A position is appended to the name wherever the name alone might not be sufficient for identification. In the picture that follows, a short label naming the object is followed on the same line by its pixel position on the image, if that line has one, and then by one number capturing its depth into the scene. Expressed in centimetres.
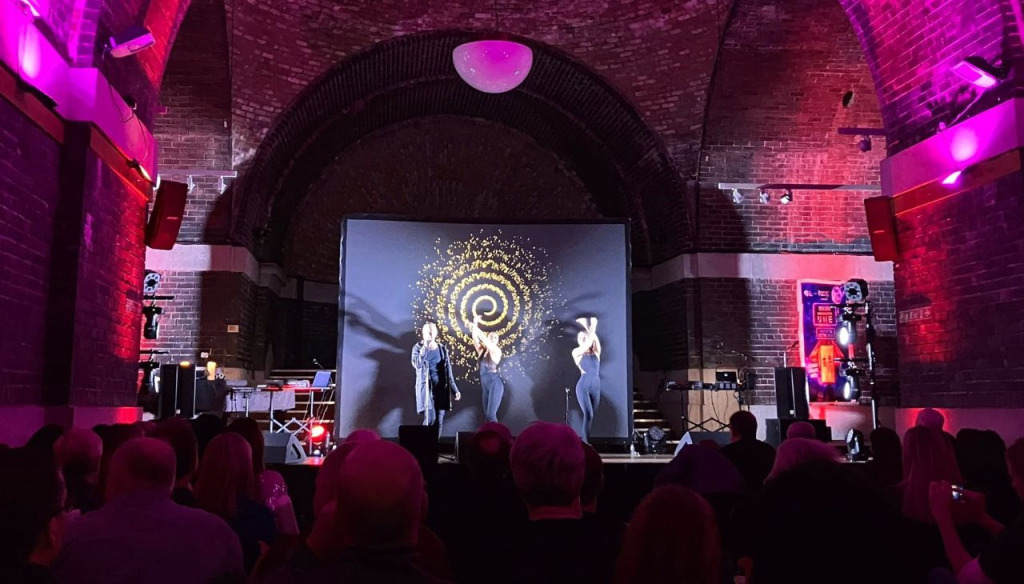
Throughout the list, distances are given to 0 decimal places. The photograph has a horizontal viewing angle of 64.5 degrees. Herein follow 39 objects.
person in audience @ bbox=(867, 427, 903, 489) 459
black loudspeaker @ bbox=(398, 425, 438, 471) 700
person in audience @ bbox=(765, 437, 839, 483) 276
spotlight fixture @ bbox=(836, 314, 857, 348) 1238
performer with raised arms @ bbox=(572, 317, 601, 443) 1302
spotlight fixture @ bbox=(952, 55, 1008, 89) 737
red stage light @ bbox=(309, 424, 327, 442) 1135
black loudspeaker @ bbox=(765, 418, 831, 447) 844
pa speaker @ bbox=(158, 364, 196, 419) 941
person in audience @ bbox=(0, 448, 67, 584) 187
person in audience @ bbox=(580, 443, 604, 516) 302
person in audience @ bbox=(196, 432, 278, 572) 316
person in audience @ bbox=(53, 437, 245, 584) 230
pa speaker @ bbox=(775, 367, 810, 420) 1150
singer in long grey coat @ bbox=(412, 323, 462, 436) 1201
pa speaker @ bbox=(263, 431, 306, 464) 752
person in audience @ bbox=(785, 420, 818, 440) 509
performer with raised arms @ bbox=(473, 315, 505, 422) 1336
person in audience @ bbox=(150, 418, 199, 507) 362
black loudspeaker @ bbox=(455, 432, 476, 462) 763
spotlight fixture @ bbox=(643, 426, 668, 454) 1228
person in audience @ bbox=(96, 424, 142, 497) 416
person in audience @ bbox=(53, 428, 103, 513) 375
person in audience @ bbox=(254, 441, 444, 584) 167
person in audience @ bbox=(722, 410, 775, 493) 520
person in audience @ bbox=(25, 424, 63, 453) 439
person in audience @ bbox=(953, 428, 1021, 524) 392
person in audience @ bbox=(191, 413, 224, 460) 564
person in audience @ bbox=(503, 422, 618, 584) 223
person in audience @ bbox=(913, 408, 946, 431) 602
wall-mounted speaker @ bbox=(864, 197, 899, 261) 873
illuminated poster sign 1395
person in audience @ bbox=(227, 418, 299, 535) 356
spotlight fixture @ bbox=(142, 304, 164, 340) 1178
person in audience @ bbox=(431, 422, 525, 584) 241
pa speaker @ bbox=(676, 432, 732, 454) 888
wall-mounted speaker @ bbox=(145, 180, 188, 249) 871
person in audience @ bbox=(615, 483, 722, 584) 180
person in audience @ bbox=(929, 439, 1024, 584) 299
